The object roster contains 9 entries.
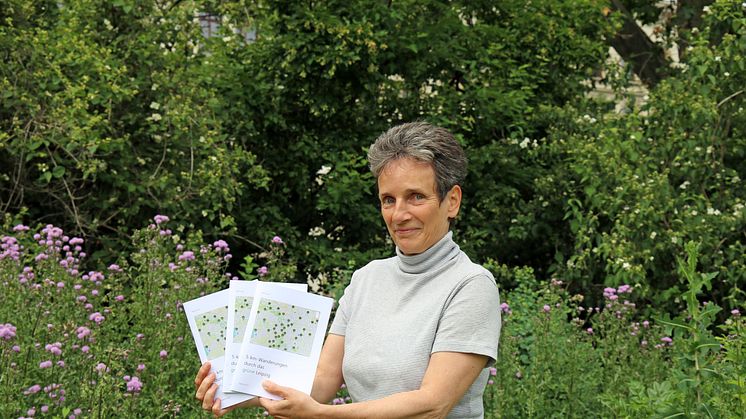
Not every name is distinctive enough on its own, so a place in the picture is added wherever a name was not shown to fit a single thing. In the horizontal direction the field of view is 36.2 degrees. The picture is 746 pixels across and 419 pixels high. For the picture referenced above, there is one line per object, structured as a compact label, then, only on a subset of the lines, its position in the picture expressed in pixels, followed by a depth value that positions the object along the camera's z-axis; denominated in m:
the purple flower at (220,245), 5.99
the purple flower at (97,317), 4.89
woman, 2.75
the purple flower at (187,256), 5.62
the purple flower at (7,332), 4.30
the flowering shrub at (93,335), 4.38
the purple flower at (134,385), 4.18
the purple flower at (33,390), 4.39
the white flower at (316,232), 8.81
